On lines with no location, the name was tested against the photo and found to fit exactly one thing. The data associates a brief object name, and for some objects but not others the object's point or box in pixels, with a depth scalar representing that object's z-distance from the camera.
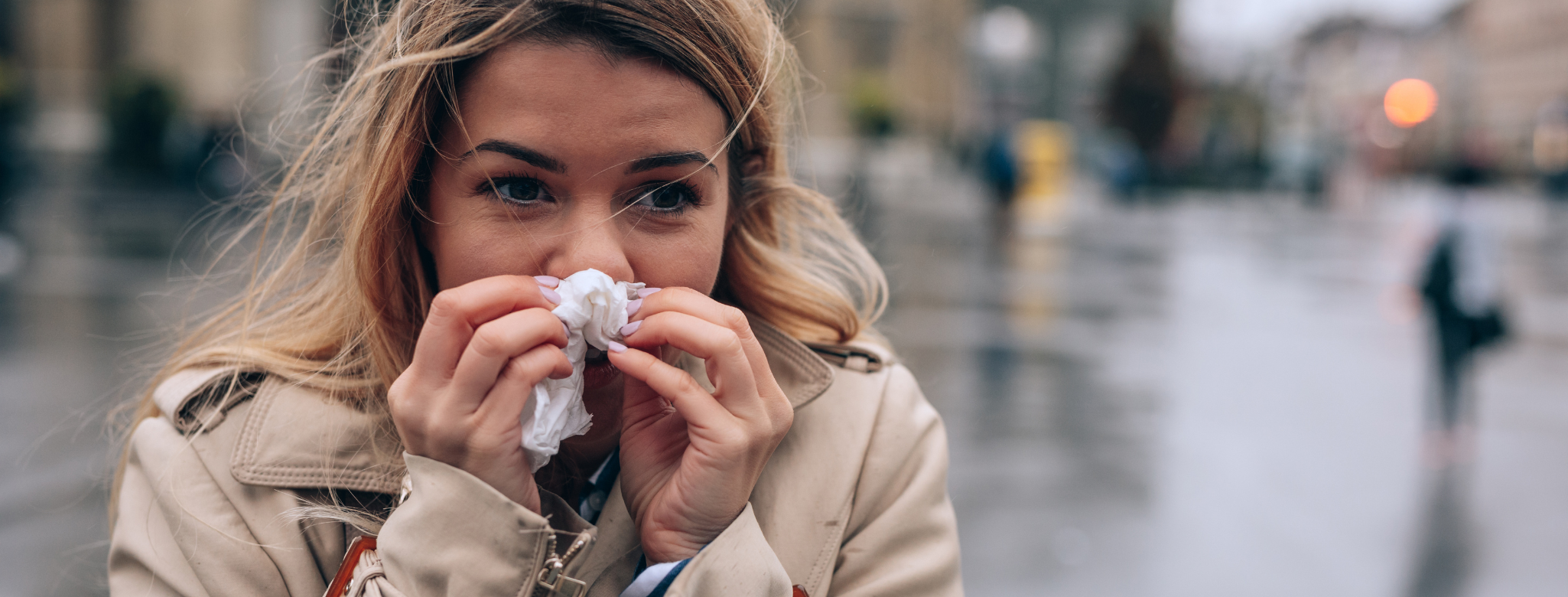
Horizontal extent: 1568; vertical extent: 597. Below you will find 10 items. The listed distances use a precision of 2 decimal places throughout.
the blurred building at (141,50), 22.73
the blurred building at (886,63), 28.00
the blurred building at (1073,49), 51.41
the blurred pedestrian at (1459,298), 6.33
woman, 1.35
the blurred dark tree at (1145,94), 45.03
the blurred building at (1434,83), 41.06
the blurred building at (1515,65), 69.88
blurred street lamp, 49.62
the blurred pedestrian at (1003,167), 19.77
